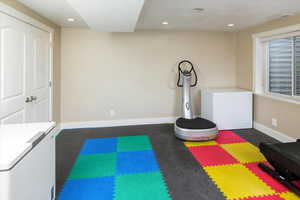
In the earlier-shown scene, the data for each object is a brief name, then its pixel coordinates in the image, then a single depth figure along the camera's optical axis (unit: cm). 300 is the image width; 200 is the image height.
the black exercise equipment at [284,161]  213
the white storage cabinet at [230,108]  425
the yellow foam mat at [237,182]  218
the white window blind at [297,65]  349
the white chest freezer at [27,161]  117
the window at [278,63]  354
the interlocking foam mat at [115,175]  219
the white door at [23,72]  248
